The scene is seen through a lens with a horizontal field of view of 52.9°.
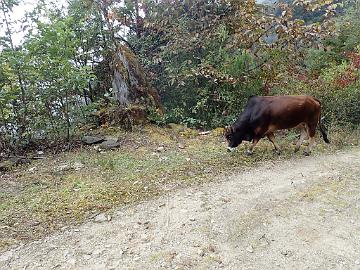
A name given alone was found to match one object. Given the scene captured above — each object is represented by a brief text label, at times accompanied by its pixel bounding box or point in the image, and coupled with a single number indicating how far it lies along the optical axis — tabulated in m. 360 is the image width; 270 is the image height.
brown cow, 6.75
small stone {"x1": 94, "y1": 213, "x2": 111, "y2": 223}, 4.54
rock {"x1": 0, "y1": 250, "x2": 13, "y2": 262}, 3.78
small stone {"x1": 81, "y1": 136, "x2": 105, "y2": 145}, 7.93
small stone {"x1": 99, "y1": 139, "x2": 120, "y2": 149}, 7.55
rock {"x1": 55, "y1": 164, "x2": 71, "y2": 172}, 6.41
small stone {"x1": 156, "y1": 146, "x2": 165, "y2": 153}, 7.53
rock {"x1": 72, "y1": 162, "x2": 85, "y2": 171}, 6.46
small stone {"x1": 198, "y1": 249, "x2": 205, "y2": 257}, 3.69
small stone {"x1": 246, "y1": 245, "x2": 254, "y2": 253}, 3.74
